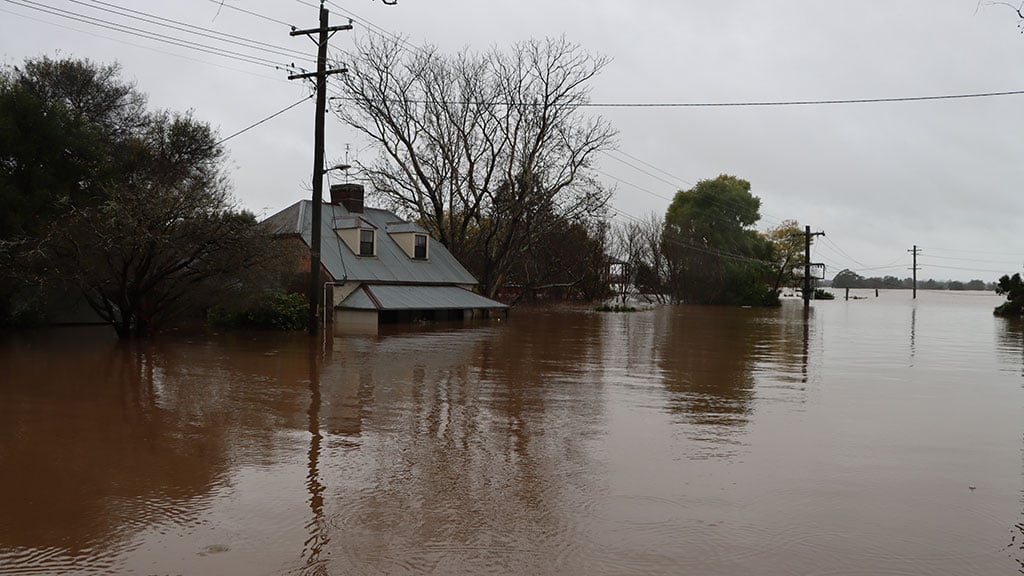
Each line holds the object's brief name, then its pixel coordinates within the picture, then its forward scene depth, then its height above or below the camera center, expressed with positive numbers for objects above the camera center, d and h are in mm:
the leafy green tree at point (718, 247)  69000 +5052
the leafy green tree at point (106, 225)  19078 +1598
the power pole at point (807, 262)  71312 +3688
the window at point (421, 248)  36031 +2087
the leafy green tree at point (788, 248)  83312 +5752
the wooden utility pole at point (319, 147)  22234 +4204
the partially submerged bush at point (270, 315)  26125 -908
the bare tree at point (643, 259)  68125 +3333
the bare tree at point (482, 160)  41156 +7359
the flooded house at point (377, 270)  29188 +959
